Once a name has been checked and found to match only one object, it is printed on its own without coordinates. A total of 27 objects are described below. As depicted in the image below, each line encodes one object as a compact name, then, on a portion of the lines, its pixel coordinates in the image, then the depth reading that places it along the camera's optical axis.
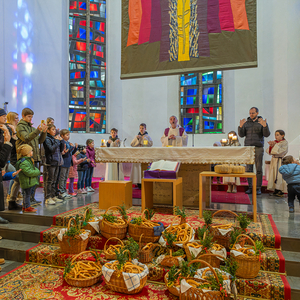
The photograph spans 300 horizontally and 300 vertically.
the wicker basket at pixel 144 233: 3.39
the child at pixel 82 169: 6.60
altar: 4.51
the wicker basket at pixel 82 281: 2.80
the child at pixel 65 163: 5.82
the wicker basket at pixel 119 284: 2.62
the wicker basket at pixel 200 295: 2.16
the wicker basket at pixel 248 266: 2.69
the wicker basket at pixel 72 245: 3.34
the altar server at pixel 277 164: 6.32
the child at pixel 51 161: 5.21
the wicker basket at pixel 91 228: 3.71
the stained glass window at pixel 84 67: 11.23
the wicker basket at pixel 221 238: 3.24
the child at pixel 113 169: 7.51
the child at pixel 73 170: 6.37
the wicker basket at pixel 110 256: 3.15
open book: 4.50
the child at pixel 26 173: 4.43
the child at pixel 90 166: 6.97
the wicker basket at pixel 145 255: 3.08
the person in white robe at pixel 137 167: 7.39
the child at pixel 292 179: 4.64
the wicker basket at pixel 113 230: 3.49
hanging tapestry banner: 5.38
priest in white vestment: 6.20
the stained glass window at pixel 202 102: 11.31
